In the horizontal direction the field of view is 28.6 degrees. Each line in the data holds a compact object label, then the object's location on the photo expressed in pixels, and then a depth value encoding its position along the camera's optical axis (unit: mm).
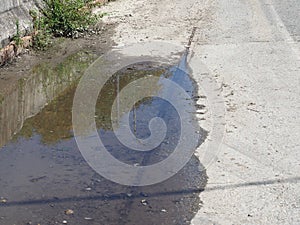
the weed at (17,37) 9897
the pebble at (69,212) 4791
